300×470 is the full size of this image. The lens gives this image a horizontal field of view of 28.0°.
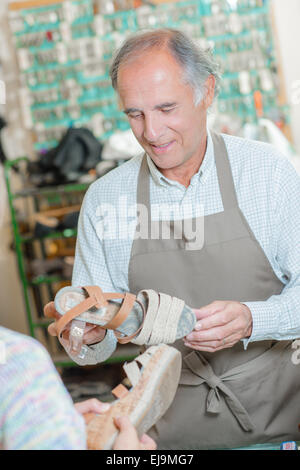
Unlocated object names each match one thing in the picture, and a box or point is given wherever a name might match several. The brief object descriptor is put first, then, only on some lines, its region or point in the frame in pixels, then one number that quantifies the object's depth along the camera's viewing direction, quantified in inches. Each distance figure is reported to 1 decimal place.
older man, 64.2
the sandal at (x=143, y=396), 41.0
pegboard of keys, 187.6
